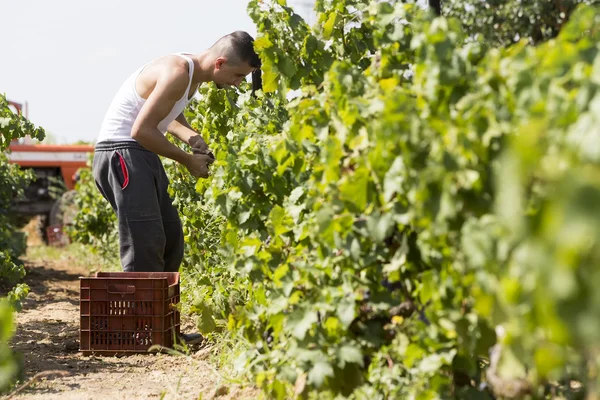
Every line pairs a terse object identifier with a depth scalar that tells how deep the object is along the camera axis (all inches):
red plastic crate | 347.6
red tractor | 1093.8
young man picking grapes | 353.4
